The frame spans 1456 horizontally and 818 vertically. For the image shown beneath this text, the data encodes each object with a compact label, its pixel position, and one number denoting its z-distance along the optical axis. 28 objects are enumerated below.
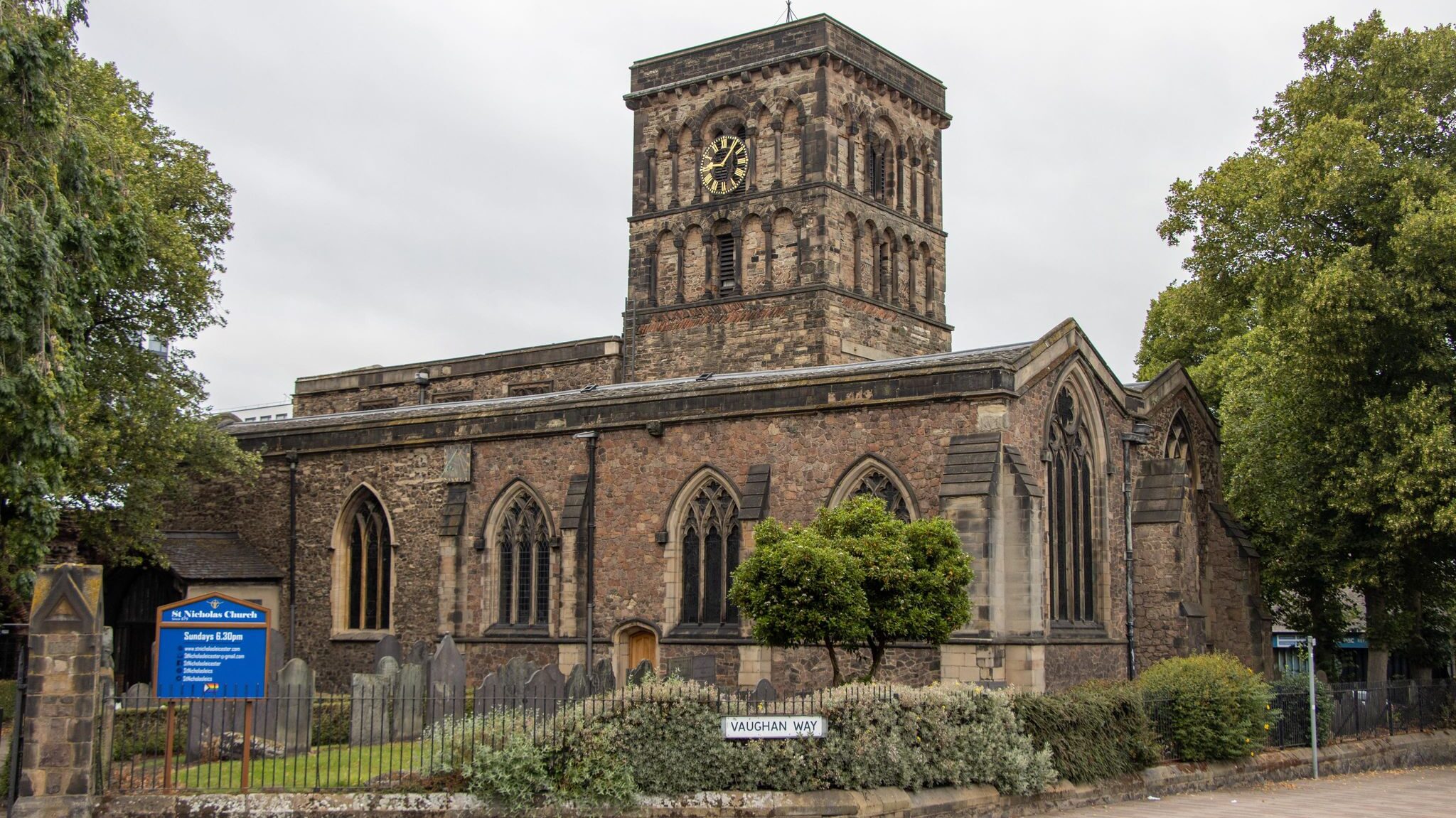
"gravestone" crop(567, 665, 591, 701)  20.77
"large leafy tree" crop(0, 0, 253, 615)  17.66
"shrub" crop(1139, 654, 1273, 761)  20.19
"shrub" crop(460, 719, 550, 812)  15.23
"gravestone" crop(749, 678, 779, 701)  17.04
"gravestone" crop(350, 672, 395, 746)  19.92
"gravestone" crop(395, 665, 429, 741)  20.39
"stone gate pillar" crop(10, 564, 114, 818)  15.52
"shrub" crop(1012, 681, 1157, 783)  17.83
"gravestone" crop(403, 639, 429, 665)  23.35
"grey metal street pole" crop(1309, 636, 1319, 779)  21.94
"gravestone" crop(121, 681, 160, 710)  17.66
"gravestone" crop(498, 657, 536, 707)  19.86
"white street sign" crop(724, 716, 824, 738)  15.71
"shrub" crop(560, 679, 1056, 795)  15.53
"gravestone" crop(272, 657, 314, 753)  19.88
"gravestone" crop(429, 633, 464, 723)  21.20
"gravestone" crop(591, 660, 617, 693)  21.55
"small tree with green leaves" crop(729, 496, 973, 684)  19.53
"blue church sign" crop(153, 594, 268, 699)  17.67
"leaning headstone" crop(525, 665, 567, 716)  19.47
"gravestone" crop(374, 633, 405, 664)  24.33
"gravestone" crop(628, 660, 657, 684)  21.19
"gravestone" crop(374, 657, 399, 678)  21.70
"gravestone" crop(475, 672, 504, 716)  17.12
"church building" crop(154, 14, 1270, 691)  24.62
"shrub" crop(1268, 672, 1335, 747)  22.44
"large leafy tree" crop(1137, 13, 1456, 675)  26.19
